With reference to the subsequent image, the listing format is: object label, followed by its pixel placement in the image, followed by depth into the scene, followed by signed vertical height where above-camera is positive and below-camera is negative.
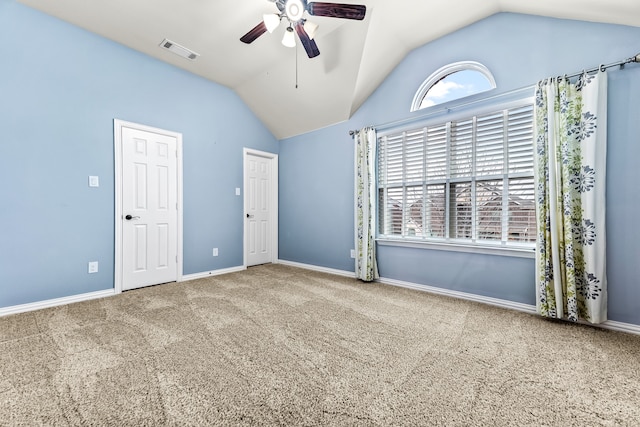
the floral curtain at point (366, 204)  3.76 +0.12
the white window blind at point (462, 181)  2.76 +0.37
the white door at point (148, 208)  3.36 +0.05
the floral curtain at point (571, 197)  2.23 +0.14
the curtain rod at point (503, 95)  2.17 +1.21
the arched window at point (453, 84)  3.00 +1.52
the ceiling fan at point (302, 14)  2.26 +1.70
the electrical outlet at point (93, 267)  3.07 -0.63
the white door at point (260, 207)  4.78 +0.09
